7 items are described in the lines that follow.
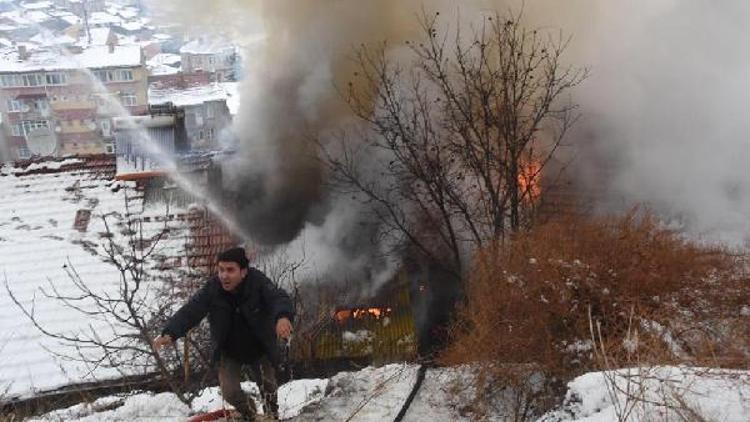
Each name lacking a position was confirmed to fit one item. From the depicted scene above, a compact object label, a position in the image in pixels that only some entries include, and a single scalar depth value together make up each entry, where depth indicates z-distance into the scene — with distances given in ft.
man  11.52
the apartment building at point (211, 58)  123.75
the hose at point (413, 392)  15.29
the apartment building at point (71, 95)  116.98
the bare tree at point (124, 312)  24.14
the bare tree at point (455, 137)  30.17
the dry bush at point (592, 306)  15.66
